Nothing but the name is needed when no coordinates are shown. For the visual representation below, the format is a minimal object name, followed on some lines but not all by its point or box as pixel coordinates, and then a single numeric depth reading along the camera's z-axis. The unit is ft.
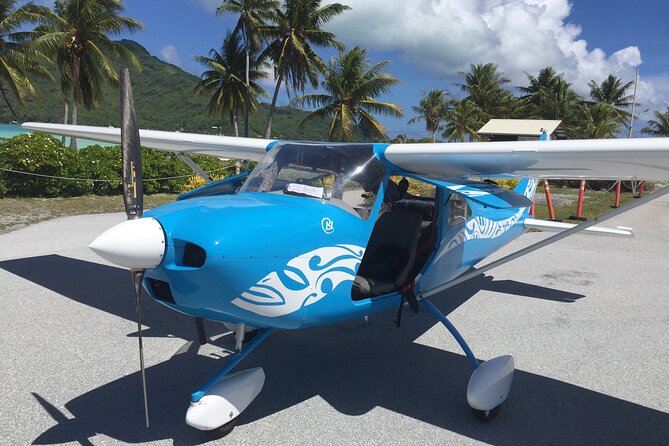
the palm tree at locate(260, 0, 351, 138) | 89.86
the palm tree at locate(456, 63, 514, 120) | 148.87
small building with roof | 98.27
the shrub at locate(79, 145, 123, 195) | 48.42
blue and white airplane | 8.24
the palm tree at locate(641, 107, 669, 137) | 151.36
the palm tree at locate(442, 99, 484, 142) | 138.36
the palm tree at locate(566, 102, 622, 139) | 114.62
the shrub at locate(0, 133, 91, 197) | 42.75
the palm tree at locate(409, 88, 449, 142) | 167.23
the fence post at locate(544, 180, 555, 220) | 37.12
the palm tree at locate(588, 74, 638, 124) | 169.07
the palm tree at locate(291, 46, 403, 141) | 92.58
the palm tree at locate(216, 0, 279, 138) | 91.71
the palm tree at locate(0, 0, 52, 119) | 70.49
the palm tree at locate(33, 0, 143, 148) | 79.46
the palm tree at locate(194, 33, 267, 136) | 101.50
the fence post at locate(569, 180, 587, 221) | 43.45
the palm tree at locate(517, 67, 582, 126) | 148.56
